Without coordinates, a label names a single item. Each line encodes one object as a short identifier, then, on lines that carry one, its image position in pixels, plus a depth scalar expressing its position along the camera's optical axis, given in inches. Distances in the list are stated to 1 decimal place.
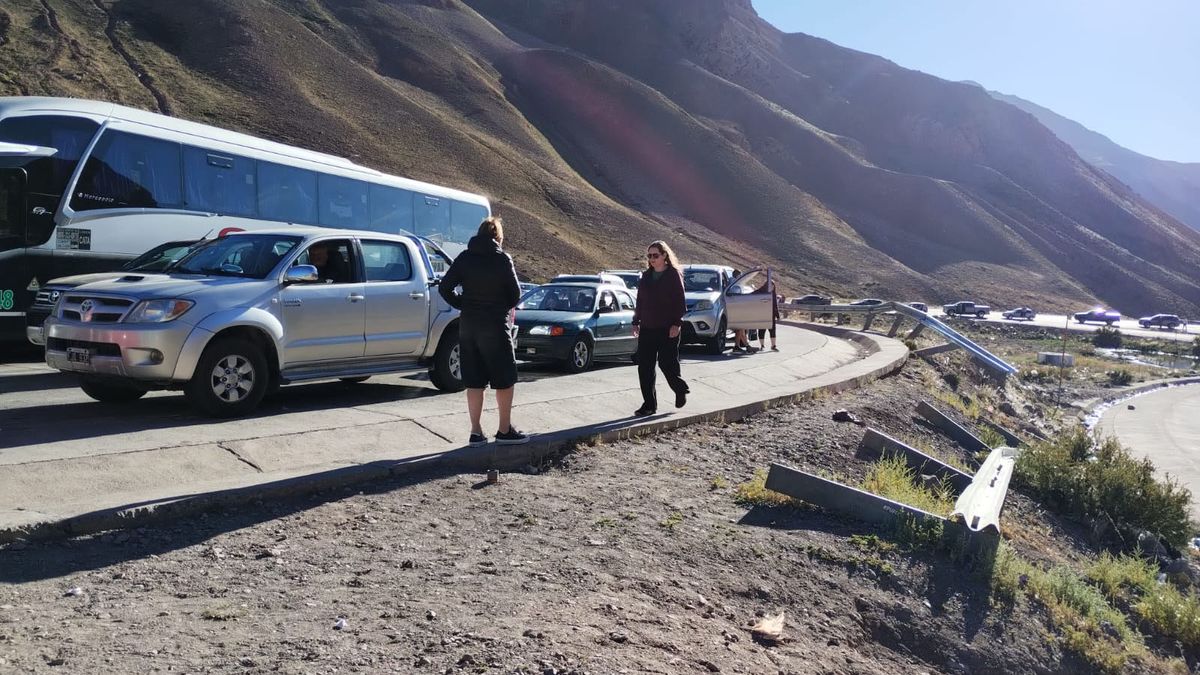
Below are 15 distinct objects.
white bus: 542.6
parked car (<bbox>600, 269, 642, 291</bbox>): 980.3
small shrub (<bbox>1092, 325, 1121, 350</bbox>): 2709.2
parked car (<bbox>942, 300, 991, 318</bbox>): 2906.0
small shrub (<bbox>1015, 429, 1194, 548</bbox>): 500.4
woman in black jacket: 300.5
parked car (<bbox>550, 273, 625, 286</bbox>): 795.4
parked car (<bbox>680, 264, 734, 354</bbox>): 769.6
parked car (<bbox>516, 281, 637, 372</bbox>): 586.6
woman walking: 386.3
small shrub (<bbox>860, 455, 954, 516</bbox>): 298.2
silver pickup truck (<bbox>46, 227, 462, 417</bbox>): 321.4
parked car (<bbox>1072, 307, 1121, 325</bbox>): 3157.0
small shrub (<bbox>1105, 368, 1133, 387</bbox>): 1984.5
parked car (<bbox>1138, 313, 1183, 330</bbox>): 3295.8
